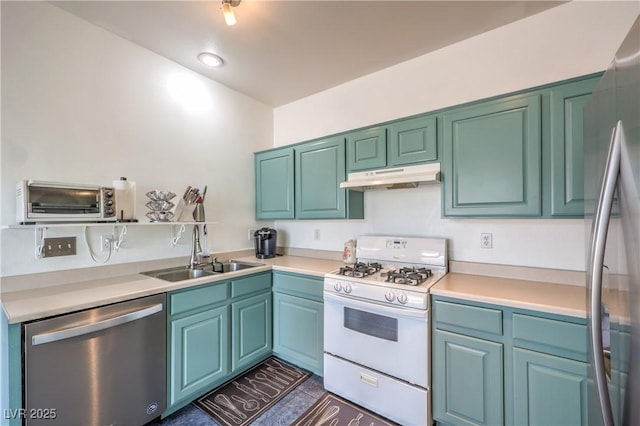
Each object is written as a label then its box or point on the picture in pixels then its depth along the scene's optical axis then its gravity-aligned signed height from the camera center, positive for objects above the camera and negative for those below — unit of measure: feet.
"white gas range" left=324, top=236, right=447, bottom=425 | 5.30 -2.53
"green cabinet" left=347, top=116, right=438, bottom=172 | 6.39 +1.75
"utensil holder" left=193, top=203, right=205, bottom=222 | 7.95 +0.03
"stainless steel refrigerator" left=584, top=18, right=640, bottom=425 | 2.25 -0.31
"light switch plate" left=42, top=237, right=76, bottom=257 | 5.47 -0.67
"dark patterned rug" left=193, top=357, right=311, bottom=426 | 5.92 -4.38
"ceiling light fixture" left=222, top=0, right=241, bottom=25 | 5.08 +3.80
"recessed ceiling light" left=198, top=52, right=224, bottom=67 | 7.36 +4.32
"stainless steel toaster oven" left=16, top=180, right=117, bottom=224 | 4.82 +0.23
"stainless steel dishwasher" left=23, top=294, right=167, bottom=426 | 4.10 -2.60
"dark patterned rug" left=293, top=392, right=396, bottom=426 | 5.69 -4.41
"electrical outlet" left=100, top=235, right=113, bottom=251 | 6.24 -0.64
